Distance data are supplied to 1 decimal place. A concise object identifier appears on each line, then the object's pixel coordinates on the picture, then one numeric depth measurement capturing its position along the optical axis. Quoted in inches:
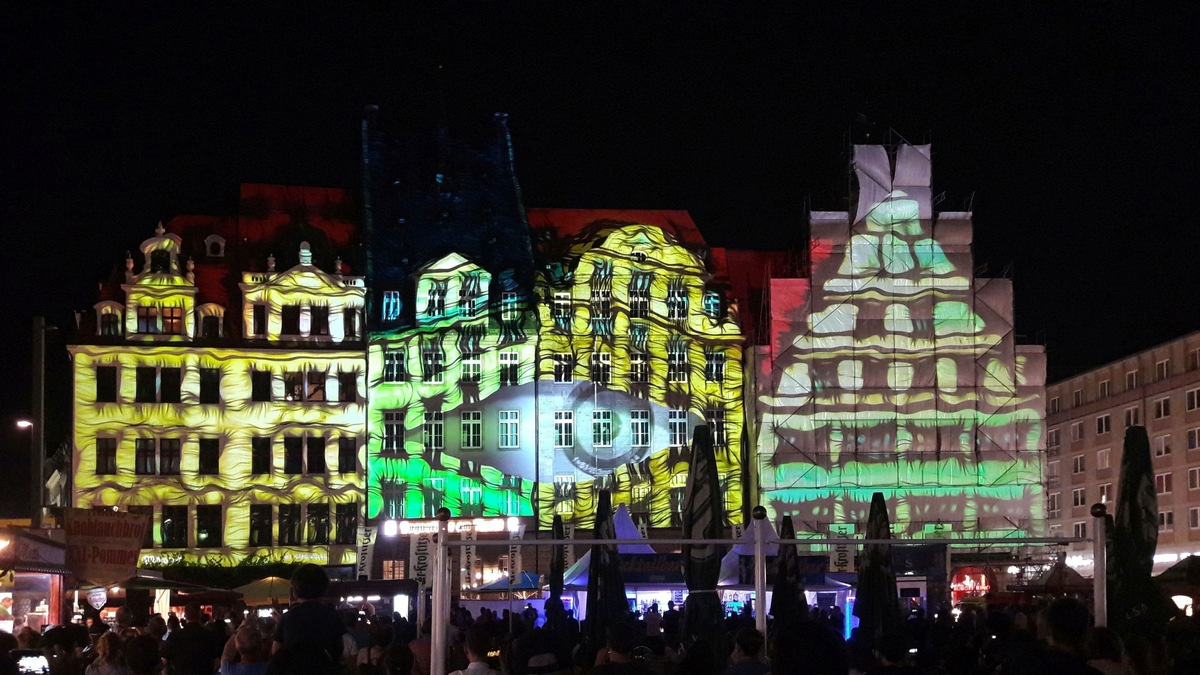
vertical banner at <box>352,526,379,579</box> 1738.3
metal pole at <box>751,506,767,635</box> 581.9
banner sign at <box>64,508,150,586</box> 1009.5
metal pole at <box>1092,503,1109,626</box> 606.9
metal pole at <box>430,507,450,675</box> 568.4
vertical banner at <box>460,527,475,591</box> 1303.8
